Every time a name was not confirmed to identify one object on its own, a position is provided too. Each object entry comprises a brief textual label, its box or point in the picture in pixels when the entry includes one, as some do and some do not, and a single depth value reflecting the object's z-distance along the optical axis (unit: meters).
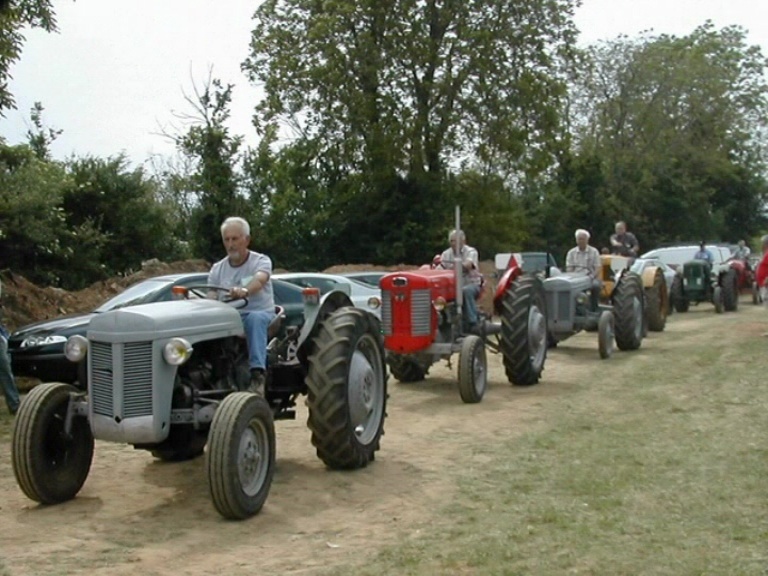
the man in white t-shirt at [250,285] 7.29
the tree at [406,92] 30.27
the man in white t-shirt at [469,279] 12.43
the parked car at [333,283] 15.95
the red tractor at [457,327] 11.75
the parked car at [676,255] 27.94
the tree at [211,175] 26.84
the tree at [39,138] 27.16
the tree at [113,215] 22.73
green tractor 25.36
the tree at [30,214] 19.55
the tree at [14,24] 14.12
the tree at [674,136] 46.56
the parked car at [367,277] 19.75
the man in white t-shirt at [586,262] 16.33
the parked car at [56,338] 11.97
